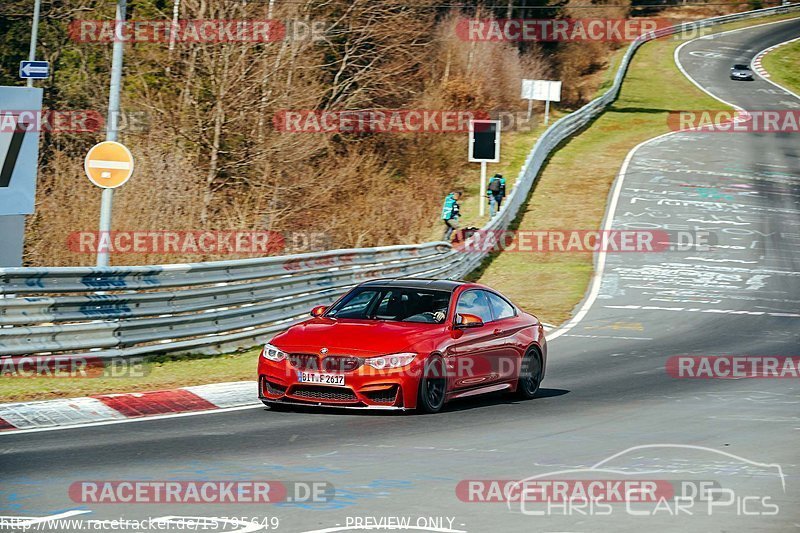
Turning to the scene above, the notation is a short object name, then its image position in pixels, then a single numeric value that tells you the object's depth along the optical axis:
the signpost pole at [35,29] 37.98
